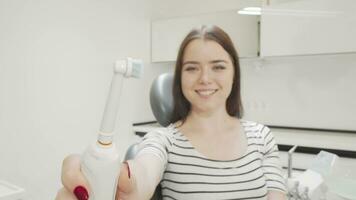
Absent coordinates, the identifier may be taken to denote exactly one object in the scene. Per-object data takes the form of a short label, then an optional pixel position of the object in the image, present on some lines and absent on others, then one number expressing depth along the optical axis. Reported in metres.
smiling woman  0.80
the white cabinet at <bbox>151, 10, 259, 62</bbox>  2.76
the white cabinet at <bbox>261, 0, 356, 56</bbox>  2.24
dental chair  1.08
